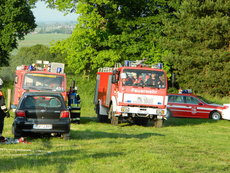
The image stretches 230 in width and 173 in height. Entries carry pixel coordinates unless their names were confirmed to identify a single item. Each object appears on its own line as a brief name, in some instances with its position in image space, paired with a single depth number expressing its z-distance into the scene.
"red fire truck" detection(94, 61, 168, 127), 23.33
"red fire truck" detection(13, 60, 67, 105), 22.23
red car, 32.75
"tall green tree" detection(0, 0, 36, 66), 50.84
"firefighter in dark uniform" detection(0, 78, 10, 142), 14.31
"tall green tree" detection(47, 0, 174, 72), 44.12
